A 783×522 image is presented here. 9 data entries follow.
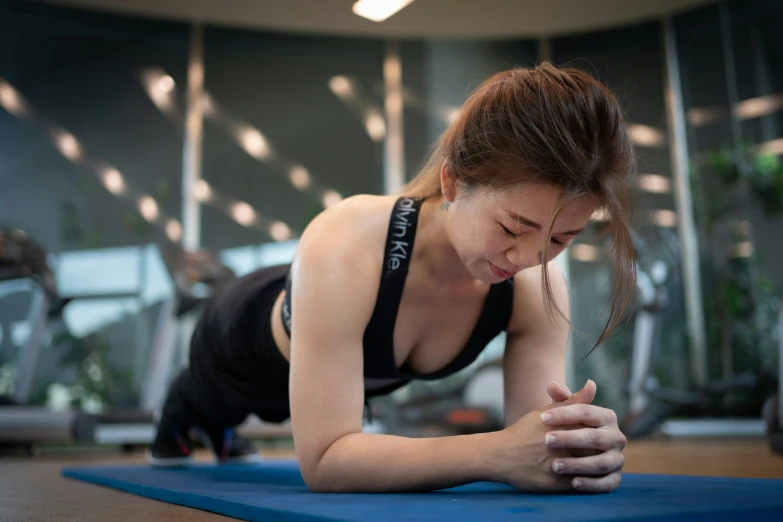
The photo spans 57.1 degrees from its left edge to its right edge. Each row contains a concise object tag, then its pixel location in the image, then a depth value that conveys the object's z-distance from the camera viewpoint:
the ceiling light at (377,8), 3.89
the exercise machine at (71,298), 3.93
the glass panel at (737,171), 5.04
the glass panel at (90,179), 5.07
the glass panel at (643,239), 5.26
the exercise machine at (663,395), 4.39
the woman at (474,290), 0.99
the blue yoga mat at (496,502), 0.82
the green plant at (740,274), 4.99
